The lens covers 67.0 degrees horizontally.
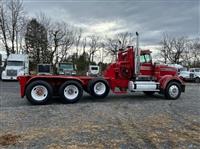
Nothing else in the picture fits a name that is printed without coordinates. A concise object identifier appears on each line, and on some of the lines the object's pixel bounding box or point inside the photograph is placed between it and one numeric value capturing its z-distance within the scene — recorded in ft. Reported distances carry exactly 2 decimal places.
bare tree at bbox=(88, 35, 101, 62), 113.50
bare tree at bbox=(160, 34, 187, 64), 112.85
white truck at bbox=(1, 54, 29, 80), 49.46
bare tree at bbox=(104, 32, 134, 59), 116.65
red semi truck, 20.00
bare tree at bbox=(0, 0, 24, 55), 78.72
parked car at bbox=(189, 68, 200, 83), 56.37
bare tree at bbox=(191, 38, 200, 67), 109.67
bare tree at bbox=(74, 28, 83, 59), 106.15
